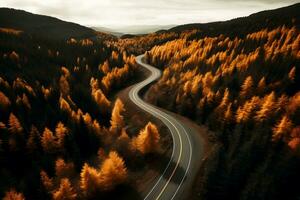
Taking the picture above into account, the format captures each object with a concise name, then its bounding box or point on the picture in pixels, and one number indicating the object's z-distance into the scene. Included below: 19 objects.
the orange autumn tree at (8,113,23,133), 61.84
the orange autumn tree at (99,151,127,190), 44.28
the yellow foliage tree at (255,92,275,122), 54.97
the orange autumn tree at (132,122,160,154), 54.22
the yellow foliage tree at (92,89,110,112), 89.86
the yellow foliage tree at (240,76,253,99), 70.25
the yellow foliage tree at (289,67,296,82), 67.81
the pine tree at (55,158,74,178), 53.38
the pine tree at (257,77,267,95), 69.74
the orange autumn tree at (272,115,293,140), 45.31
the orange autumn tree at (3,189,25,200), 39.53
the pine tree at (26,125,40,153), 60.69
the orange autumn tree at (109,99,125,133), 73.60
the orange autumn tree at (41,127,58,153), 60.18
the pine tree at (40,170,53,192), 46.84
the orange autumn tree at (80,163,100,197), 42.97
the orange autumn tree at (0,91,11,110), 73.19
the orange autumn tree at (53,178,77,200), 41.12
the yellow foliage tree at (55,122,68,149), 61.91
